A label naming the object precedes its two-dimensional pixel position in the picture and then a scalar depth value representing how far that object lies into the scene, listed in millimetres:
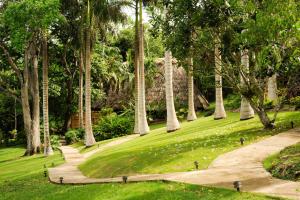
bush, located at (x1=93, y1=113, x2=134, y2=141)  36969
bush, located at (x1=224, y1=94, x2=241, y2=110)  34062
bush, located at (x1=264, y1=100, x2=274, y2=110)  25656
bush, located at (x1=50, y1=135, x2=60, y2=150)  37338
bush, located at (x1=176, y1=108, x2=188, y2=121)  40022
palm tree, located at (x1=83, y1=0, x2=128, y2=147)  30612
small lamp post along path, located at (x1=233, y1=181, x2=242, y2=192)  10398
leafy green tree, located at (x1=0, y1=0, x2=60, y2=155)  27781
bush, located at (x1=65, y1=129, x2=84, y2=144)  39906
